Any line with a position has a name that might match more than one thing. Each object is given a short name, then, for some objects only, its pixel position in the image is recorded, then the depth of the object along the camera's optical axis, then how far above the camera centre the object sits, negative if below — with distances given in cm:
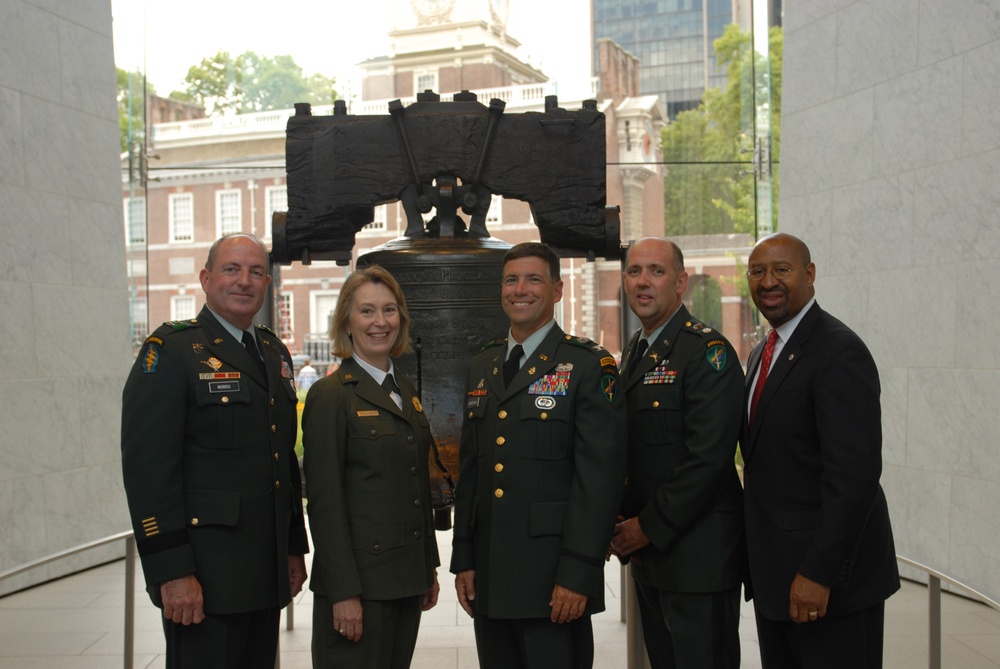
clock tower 1501 +402
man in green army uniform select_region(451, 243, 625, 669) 257 -50
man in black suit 253 -50
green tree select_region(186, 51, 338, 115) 1318 +310
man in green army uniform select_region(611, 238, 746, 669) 269 -49
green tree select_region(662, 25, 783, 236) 1086 +170
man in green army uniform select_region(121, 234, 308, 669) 255 -44
